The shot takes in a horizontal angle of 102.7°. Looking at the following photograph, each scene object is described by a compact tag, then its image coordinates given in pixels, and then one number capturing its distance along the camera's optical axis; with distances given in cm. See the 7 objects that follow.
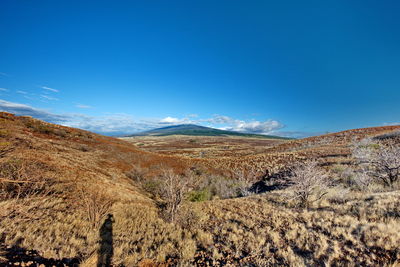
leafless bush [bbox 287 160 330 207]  911
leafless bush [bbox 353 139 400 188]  1073
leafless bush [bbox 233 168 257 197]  1686
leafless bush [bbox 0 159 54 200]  617
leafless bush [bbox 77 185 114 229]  640
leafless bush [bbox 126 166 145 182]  1777
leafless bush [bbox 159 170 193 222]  795
